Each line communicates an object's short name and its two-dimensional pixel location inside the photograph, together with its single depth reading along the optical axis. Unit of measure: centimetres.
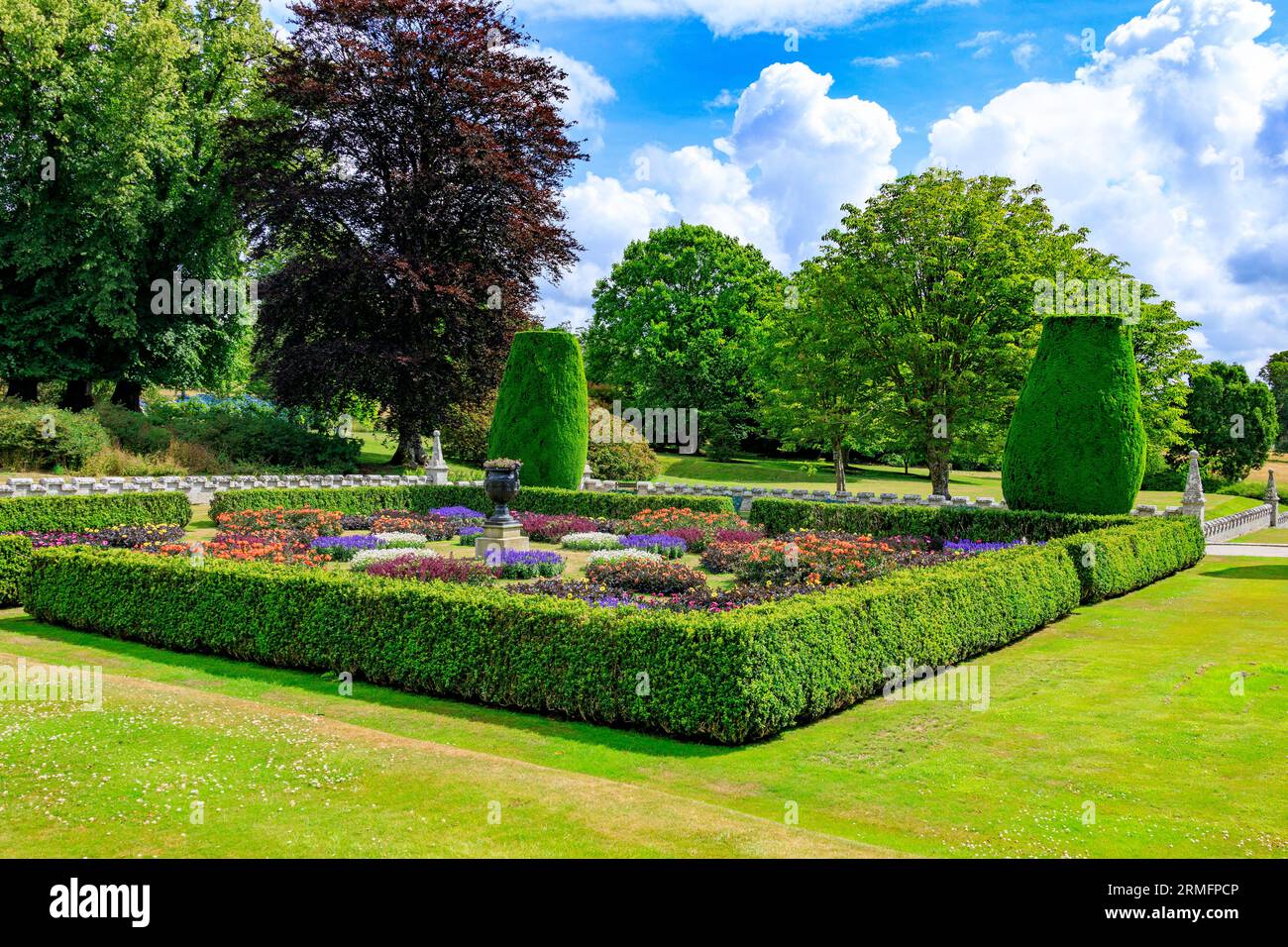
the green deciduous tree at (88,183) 3069
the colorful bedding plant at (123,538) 1631
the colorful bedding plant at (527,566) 1698
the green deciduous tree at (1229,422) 5162
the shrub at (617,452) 4031
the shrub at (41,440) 2731
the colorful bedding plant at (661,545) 2003
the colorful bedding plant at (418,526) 2245
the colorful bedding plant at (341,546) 1883
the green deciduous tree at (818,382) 3092
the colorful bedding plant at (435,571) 1479
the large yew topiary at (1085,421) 1948
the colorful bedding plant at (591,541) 2092
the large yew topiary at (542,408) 2719
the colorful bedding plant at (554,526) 2259
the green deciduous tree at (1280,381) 6931
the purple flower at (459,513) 2506
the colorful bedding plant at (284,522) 2088
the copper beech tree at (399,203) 3278
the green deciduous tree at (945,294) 2803
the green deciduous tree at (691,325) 5088
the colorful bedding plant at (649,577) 1522
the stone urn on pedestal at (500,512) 1936
